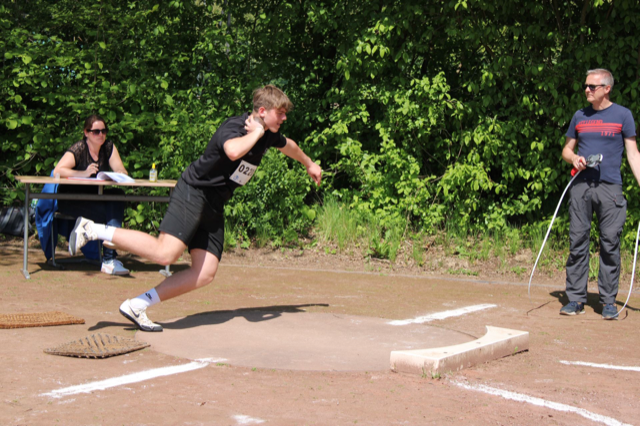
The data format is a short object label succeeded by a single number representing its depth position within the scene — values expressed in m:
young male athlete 5.21
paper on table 7.36
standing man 6.68
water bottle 8.17
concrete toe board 4.36
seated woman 7.95
